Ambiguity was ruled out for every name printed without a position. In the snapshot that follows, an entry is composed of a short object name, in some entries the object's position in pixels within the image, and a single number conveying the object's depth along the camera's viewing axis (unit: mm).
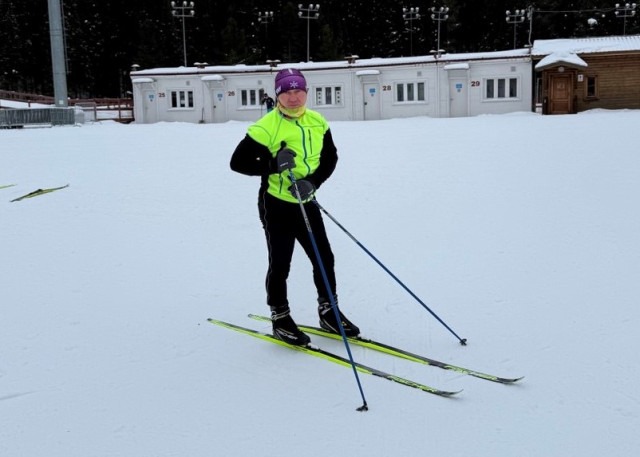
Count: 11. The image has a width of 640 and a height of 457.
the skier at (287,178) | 3826
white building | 33594
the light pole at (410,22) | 60012
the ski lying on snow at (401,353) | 3493
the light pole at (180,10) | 63969
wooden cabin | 30891
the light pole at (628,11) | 46031
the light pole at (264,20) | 60419
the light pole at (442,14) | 58025
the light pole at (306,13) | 63969
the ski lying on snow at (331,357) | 3361
